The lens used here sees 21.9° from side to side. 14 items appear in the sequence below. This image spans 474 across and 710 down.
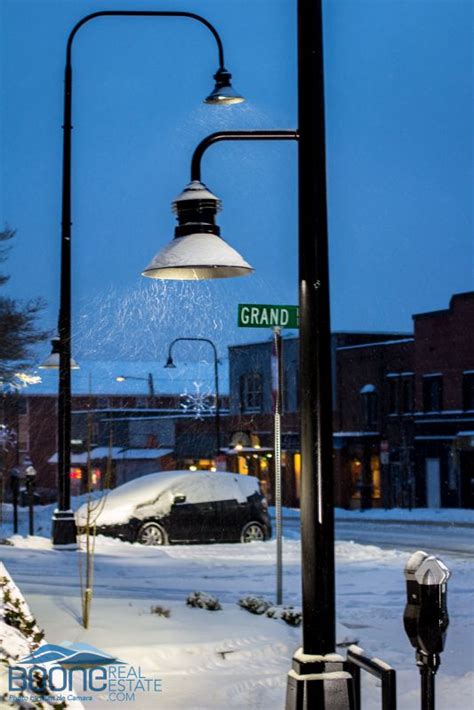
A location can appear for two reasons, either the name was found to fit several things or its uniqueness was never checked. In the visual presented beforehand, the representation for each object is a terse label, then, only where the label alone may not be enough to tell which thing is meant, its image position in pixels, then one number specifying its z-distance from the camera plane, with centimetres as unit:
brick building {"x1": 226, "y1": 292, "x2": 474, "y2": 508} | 4781
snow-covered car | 2258
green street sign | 1249
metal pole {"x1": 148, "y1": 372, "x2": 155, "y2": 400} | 7306
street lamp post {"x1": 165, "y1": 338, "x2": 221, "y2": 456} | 4325
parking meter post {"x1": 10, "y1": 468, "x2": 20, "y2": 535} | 2625
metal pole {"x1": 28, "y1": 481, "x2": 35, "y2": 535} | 2525
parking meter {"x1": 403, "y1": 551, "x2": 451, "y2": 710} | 595
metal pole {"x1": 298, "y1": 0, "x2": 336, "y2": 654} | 630
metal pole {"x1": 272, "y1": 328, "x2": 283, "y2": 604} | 1232
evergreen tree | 2561
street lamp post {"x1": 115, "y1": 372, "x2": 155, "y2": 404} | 7303
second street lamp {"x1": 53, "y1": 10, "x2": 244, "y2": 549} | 1947
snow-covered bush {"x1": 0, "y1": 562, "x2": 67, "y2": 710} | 650
